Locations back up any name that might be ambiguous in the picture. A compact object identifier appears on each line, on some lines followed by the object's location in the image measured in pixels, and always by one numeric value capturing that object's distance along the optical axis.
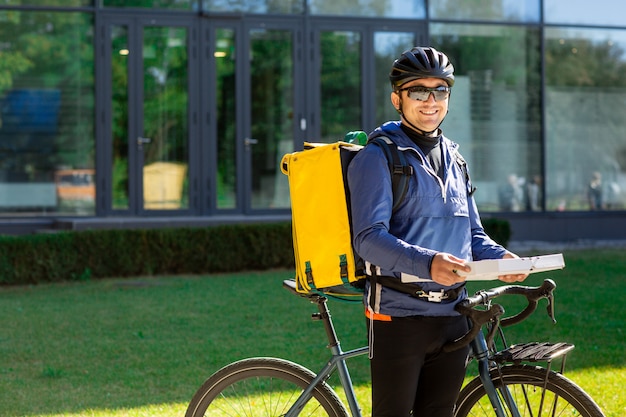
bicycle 5.94
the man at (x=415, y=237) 5.89
